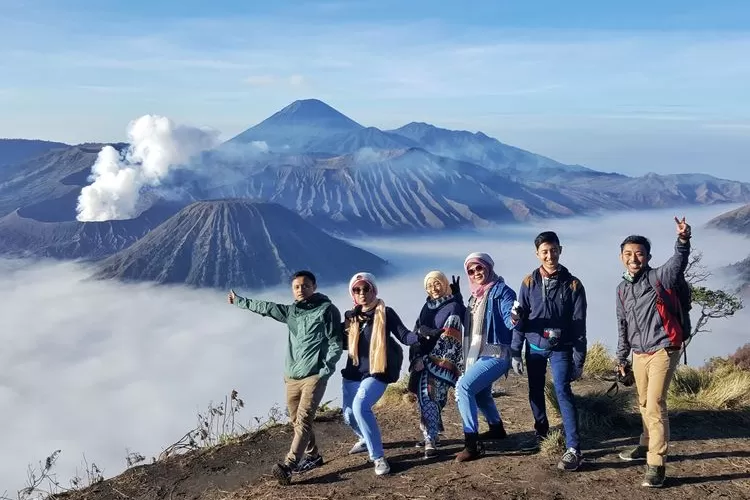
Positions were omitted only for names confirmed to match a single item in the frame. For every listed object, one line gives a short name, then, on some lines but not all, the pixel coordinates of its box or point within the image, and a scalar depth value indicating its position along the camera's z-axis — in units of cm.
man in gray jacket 476
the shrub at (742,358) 1004
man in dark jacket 512
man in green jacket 544
